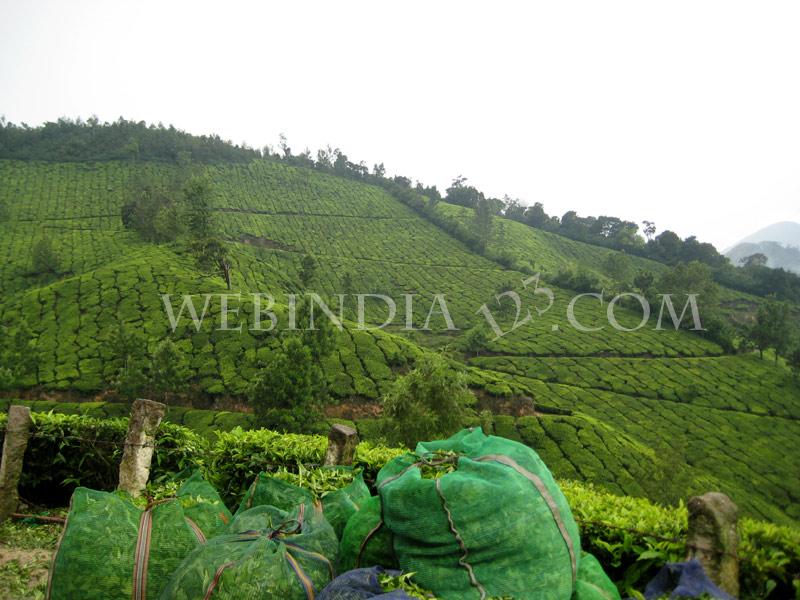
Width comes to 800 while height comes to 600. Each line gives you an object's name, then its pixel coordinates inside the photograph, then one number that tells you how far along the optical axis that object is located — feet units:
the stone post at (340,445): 15.56
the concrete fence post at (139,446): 17.06
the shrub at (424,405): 56.39
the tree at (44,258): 138.31
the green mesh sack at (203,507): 11.70
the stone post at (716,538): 9.25
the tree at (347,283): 159.63
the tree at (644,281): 187.83
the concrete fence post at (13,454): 16.69
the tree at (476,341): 135.44
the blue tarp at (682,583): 8.32
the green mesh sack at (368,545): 10.16
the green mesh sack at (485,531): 8.77
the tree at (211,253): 117.80
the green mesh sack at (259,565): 8.33
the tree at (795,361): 136.35
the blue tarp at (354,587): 7.77
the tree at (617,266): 213.46
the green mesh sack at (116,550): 9.81
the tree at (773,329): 148.36
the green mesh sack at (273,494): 12.44
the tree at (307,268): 140.84
